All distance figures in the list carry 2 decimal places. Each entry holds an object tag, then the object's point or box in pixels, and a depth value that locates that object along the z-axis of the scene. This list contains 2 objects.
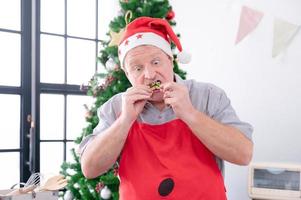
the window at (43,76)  3.12
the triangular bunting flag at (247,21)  2.95
